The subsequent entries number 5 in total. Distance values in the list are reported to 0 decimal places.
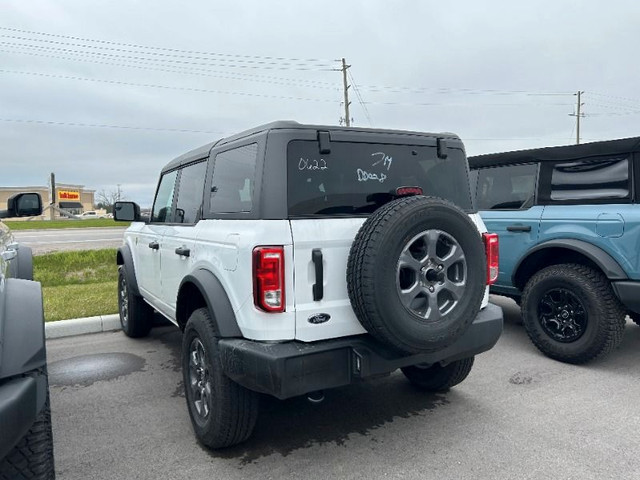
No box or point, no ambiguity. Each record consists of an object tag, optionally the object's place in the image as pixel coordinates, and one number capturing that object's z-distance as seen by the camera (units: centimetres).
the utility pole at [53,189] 5147
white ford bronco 241
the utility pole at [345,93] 3188
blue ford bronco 402
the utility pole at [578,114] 4778
